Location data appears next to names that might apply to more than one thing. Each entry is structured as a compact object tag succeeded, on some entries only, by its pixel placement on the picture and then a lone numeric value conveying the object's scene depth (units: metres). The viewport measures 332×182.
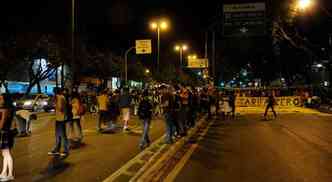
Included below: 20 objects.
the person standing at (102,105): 17.17
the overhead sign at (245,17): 29.31
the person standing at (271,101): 24.14
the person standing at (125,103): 17.34
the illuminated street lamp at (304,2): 24.02
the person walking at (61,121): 11.02
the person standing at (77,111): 13.99
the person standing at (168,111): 13.25
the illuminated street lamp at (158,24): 35.77
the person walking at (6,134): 8.12
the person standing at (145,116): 12.40
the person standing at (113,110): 17.81
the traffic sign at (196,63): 54.29
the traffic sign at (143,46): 39.88
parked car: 32.75
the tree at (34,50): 40.09
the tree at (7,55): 37.83
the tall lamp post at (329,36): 28.14
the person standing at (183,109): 15.61
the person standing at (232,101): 25.58
